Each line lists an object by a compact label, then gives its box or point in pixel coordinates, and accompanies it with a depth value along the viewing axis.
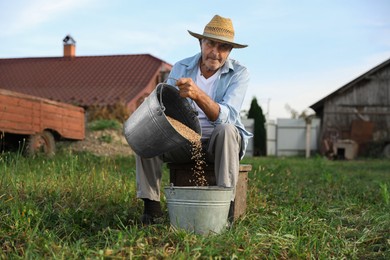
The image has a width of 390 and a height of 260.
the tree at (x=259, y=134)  21.52
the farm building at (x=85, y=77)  19.23
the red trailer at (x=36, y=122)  9.03
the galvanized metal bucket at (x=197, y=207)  3.33
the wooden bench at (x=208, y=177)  3.95
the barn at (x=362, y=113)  20.23
